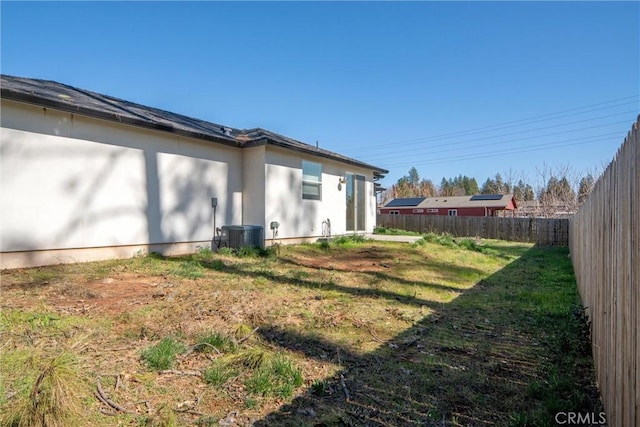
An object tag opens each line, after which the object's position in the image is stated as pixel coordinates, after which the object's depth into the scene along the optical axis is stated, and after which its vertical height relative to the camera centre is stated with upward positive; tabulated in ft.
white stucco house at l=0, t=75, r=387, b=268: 18.85 +2.83
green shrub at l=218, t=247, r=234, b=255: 26.37 -2.74
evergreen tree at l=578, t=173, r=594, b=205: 97.50 +10.18
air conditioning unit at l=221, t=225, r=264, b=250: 27.27 -1.53
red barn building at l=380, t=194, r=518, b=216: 109.90 +4.53
